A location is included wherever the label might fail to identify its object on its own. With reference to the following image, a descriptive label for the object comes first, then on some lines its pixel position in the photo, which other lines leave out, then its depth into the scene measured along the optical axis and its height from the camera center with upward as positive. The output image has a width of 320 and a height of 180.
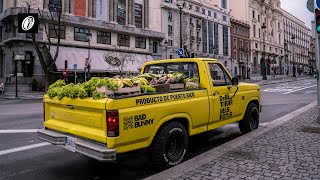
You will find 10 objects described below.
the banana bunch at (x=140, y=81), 4.90 +0.07
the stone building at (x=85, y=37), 32.72 +6.44
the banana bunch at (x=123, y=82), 4.55 +0.04
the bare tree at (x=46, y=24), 32.22 +7.16
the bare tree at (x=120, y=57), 38.31 +3.81
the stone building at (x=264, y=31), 76.48 +16.13
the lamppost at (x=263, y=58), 82.14 +7.46
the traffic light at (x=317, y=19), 7.56 +1.74
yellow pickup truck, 4.19 -0.56
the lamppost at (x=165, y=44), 48.82 +7.00
